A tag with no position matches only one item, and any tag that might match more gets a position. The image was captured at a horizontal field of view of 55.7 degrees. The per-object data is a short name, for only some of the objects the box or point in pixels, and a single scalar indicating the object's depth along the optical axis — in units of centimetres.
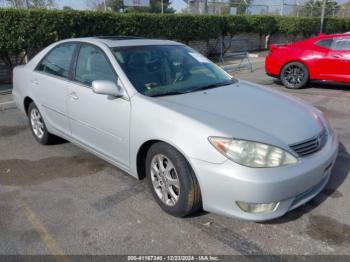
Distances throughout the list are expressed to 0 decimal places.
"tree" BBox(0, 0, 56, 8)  909
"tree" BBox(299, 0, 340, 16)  2506
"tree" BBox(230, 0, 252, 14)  1933
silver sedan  250
